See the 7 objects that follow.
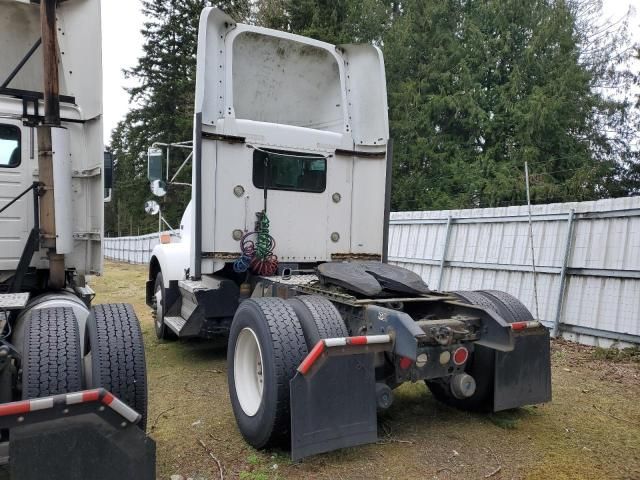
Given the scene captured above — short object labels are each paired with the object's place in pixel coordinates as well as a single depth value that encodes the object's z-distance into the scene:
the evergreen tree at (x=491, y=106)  20.70
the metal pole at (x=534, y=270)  7.60
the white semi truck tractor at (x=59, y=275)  2.39
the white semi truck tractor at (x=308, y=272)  3.39
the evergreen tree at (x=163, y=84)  31.22
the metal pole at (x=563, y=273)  7.22
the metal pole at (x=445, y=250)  9.38
